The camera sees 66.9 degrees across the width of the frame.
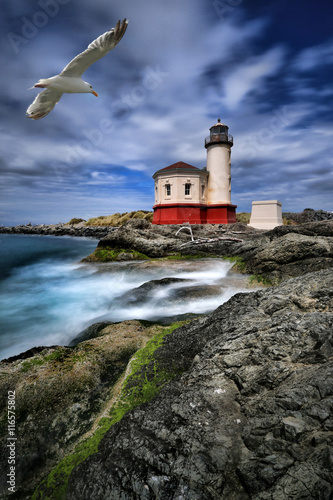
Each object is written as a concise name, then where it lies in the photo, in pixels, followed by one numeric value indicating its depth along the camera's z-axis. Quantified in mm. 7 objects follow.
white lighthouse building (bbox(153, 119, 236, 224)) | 22469
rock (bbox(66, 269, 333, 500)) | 1316
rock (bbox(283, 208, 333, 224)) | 30766
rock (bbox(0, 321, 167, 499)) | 2037
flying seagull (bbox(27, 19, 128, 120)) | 4777
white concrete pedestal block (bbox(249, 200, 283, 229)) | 21781
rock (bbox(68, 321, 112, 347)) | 4405
